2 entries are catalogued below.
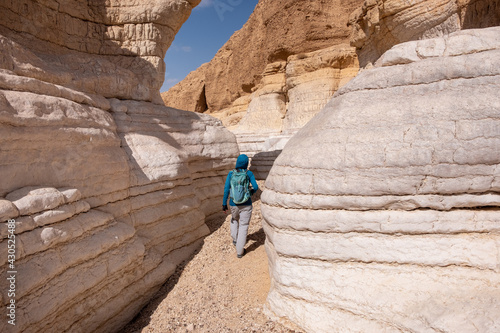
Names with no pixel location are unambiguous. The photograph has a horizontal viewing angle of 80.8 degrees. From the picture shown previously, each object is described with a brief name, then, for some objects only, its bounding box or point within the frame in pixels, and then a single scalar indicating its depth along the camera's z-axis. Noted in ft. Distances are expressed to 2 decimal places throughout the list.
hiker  12.99
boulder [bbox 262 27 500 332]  7.05
